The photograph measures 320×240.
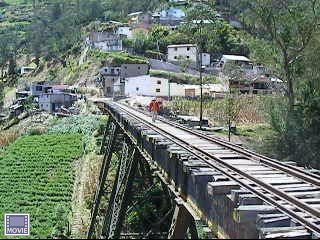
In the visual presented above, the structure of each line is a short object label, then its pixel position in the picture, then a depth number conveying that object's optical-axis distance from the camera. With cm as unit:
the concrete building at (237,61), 7424
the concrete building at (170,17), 9925
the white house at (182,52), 7812
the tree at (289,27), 2745
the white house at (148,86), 6178
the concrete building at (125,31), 9318
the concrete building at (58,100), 7306
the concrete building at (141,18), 10049
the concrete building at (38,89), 7963
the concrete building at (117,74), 6938
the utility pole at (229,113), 3378
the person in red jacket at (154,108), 2308
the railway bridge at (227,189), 607
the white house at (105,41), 8756
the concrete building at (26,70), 11461
